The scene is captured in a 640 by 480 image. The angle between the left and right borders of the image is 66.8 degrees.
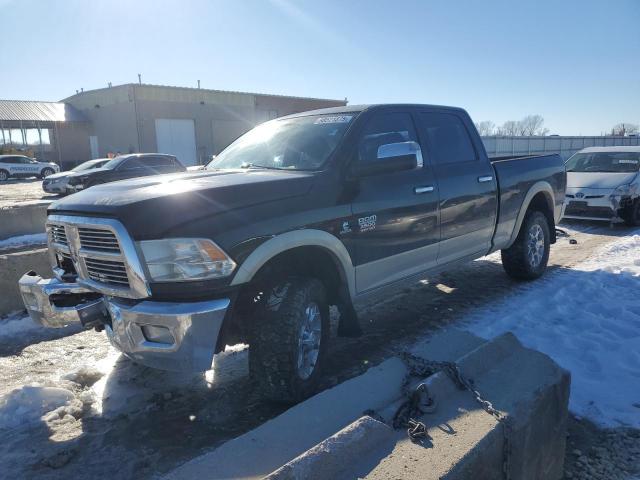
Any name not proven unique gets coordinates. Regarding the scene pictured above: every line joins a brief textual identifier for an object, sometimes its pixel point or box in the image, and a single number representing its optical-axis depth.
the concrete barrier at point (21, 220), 9.30
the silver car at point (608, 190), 10.00
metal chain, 2.27
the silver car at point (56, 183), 18.06
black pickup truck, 2.76
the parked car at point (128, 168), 16.06
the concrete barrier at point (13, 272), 5.21
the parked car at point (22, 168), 28.83
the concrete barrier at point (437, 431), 1.99
